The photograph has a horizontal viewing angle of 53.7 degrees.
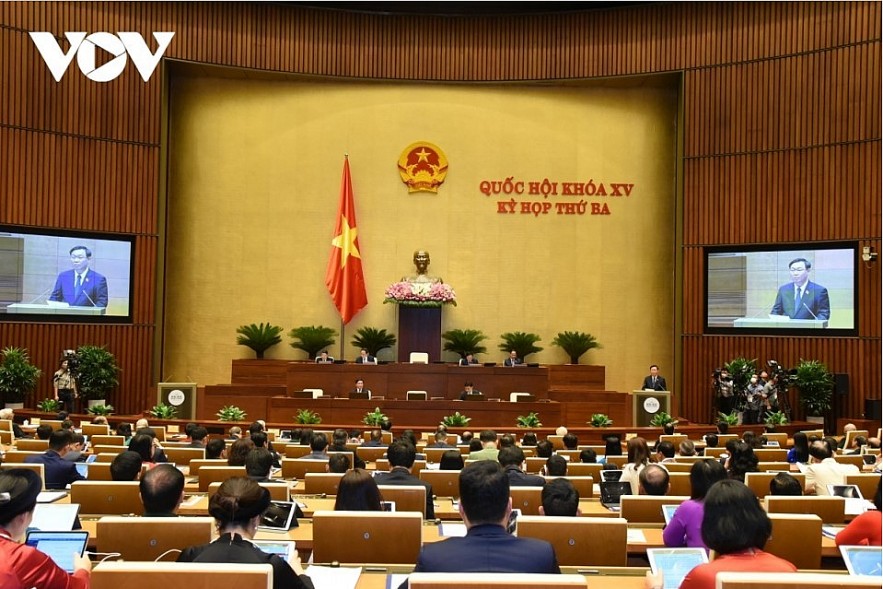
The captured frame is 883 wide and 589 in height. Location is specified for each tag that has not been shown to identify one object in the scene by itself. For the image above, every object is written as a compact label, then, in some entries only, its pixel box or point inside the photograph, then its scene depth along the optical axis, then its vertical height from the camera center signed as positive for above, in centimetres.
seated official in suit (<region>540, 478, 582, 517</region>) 436 -84
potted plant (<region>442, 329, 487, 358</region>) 1538 -16
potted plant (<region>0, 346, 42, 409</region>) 1348 -77
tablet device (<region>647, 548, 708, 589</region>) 310 -82
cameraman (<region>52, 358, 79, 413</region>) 1386 -96
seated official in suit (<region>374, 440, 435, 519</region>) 509 -82
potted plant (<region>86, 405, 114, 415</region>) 1297 -123
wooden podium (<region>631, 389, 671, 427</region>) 1302 -106
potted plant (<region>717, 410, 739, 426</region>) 1325 -127
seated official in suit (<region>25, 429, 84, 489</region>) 592 -96
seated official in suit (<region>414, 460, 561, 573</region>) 257 -64
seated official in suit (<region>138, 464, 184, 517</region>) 354 -66
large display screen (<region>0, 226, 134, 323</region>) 1435 +89
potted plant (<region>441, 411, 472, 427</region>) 1207 -122
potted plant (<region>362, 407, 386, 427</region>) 1190 -119
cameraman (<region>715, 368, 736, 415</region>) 1436 -94
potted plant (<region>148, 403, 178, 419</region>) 1252 -119
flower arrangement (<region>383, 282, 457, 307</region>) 1499 +64
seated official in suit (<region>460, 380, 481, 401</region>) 1322 -89
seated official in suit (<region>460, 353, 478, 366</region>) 1446 -47
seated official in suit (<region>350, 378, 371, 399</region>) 1321 -88
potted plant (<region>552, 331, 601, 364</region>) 1580 -19
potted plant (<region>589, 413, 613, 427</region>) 1227 -123
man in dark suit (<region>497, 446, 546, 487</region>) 514 -86
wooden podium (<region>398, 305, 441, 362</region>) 1557 +3
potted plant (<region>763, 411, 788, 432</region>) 1320 -128
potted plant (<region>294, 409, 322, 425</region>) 1230 -123
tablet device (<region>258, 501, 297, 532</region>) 429 -92
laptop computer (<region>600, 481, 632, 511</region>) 542 -99
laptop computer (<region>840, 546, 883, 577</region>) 328 -84
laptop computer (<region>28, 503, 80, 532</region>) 385 -84
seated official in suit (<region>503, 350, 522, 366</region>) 1455 -46
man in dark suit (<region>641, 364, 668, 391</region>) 1397 -77
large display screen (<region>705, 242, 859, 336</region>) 1435 +80
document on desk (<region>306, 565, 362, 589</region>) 322 -94
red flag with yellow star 1606 +120
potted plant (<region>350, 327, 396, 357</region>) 1513 -15
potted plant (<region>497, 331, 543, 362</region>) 1552 -18
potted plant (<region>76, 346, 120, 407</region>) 1430 -75
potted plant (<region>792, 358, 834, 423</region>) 1398 -80
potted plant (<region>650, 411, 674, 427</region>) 1247 -122
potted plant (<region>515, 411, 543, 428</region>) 1223 -124
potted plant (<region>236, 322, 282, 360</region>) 1553 -14
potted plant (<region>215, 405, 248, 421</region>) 1253 -122
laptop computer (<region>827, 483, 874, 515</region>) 495 -97
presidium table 1277 -101
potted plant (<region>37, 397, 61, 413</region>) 1316 -118
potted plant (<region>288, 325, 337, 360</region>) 1541 -13
